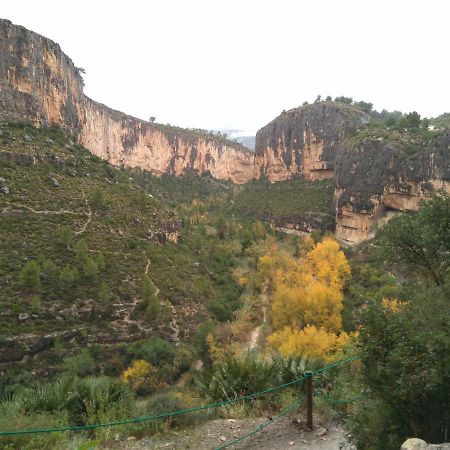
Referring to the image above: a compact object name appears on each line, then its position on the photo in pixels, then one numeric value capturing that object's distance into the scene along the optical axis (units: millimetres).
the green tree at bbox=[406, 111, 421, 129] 54000
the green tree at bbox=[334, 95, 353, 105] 81444
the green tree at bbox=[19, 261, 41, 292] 23422
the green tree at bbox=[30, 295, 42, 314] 22781
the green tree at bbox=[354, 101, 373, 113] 81875
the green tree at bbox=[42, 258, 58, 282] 25297
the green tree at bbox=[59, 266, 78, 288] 25344
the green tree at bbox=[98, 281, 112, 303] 25842
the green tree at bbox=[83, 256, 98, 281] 26625
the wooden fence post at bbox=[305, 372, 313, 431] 6312
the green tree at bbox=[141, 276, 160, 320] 27031
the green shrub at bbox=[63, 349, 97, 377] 20625
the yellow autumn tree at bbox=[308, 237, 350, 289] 31156
